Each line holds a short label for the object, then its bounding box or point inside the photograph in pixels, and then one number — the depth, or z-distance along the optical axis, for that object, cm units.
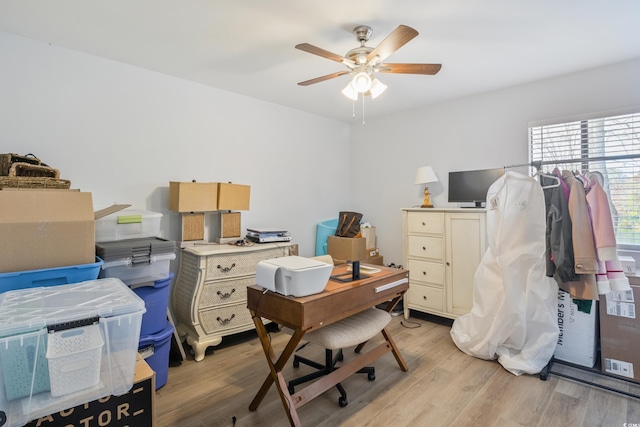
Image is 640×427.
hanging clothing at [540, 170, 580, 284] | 225
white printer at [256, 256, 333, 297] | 171
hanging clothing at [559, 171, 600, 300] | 217
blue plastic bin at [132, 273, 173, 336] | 219
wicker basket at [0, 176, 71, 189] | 178
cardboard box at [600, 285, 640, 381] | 227
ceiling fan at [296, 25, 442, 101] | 201
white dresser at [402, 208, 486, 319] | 313
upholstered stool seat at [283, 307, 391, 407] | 192
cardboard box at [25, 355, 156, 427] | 104
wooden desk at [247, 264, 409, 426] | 170
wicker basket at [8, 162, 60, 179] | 191
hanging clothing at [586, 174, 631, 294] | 215
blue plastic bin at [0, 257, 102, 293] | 145
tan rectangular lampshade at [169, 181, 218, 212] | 276
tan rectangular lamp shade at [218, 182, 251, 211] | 298
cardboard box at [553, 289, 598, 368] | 244
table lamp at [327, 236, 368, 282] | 205
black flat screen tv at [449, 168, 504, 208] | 320
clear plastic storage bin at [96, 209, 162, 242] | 229
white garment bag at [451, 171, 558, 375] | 241
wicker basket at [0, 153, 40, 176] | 195
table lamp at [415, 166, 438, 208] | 366
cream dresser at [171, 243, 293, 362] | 264
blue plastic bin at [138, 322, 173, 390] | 215
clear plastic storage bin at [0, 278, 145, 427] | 95
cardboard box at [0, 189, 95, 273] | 150
